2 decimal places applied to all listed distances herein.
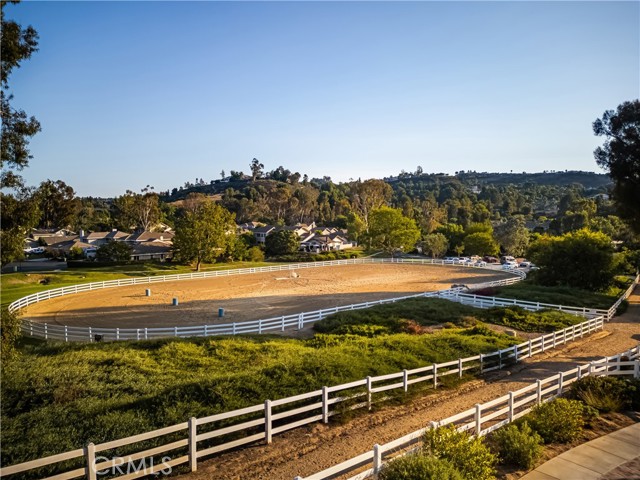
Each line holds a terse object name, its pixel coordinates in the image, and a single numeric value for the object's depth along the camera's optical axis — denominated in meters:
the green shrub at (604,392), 11.56
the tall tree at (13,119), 11.20
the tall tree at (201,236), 56.66
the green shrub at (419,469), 6.40
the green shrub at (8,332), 11.16
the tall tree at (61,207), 95.75
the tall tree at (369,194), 100.94
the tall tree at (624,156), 27.97
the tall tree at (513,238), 80.81
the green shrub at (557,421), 9.55
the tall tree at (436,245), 76.62
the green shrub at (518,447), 8.29
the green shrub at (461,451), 7.10
